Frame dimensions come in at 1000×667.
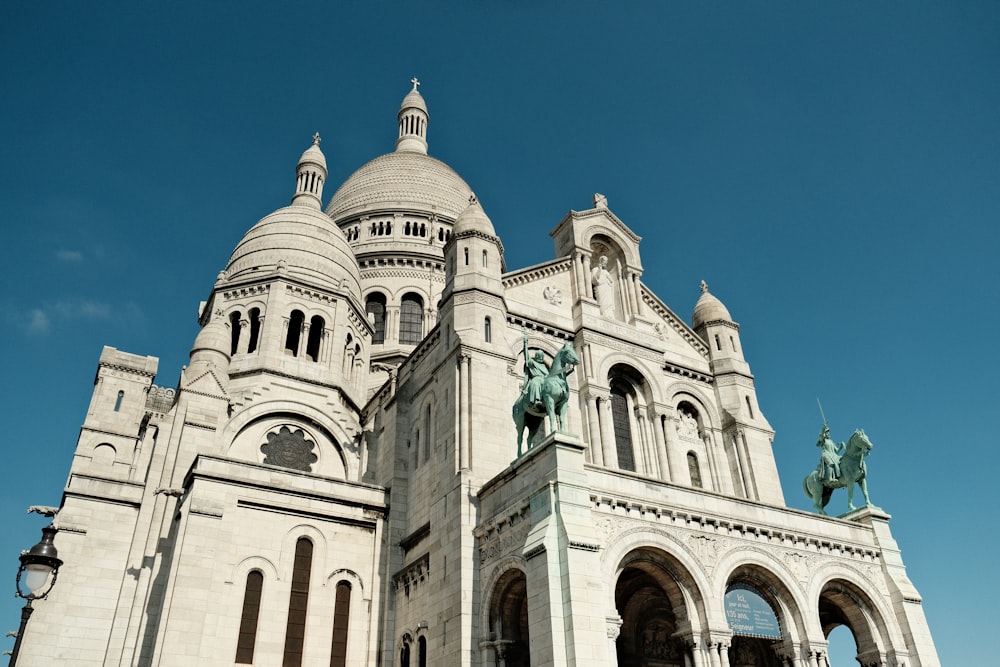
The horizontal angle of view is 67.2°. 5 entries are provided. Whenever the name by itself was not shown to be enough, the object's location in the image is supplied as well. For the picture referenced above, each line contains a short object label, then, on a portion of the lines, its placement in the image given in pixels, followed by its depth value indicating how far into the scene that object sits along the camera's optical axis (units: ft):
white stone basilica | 68.13
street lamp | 36.50
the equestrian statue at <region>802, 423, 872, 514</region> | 86.12
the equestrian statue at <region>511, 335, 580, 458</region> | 70.38
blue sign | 68.80
